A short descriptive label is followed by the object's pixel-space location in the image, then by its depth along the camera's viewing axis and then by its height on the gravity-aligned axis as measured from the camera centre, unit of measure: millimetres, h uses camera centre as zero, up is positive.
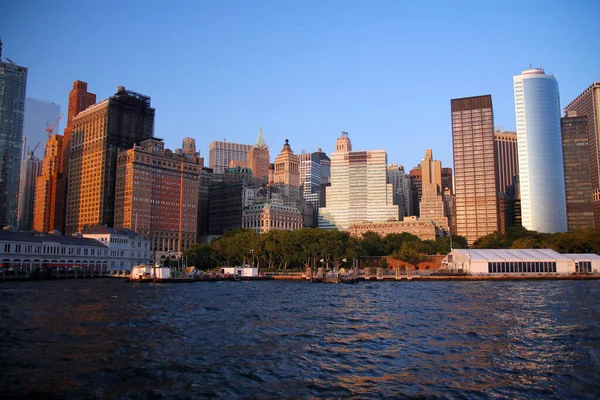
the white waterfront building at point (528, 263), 146125 +504
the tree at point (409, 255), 190500 +3337
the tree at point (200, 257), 197625 +2382
